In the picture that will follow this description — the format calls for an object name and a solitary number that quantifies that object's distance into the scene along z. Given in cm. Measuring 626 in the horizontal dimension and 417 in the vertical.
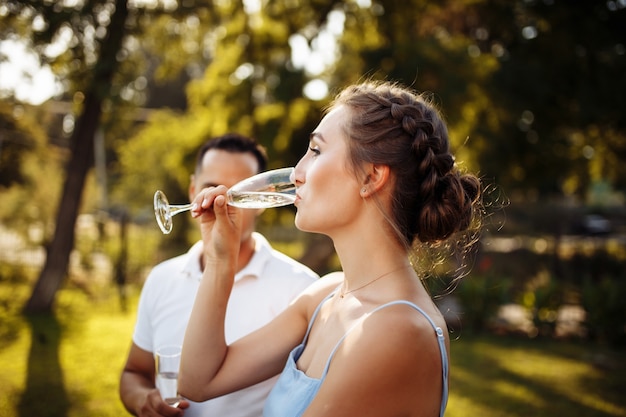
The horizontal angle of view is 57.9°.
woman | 163
